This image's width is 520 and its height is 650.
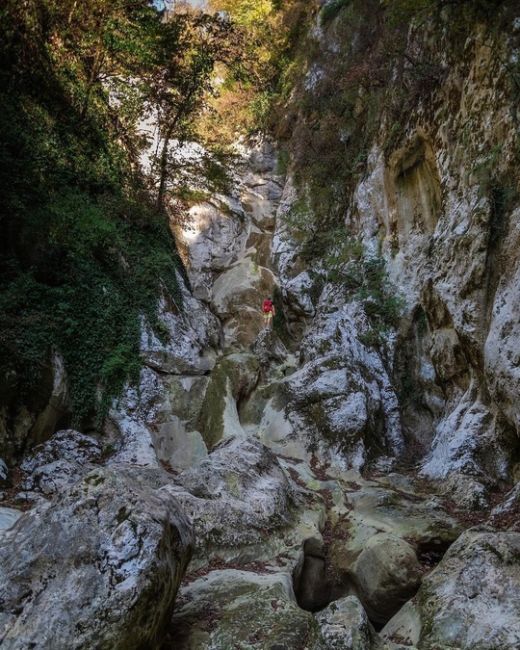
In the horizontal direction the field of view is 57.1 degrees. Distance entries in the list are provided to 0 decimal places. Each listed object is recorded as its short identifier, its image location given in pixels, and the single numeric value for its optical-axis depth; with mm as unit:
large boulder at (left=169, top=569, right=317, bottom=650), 4301
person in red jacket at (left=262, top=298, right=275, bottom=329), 16531
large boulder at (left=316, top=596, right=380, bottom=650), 3965
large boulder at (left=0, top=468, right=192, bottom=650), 3414
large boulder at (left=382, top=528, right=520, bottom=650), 4184
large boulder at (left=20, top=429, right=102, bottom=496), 7871
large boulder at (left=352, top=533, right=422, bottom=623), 5891
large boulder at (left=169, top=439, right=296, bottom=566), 6609
